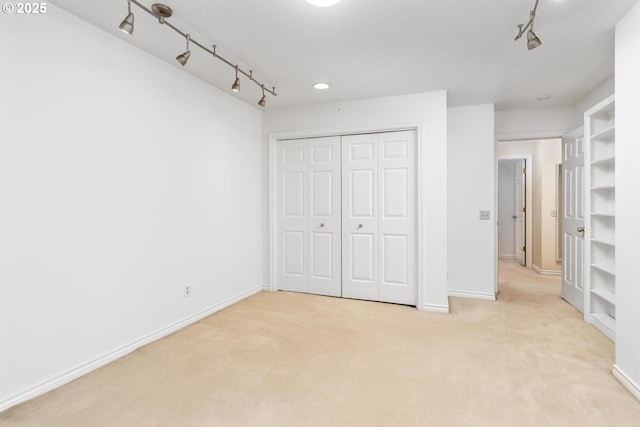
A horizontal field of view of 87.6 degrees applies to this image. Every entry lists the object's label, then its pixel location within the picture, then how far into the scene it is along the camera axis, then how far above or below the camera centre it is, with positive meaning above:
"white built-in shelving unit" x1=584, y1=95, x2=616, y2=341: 3.17 -0.07
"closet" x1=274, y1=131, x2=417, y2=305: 3.93 -0.10
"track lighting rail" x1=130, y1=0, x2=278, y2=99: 2.13 +1.27
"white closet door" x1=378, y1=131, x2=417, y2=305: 3.89 -0.11
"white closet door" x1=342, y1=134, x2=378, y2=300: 4.05 -0.10
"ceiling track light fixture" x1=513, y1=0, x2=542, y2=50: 2.04 +1.08
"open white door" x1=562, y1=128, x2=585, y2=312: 3.70 -0.13
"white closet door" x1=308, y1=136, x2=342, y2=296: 4.23 -0.11
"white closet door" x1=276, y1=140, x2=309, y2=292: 4.39 -0.09
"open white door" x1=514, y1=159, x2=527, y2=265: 6.52 -0.07
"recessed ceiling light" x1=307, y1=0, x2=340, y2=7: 2.02 +1.26
